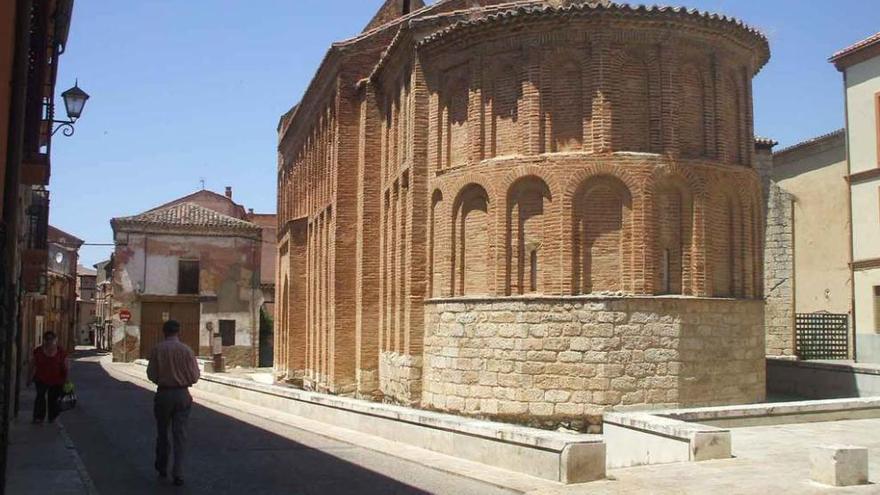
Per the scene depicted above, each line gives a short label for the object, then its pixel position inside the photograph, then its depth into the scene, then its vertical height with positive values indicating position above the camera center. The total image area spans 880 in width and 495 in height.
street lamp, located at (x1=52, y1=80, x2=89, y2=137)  13.63 +3.25
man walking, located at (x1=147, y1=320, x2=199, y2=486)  8.24 -0.69
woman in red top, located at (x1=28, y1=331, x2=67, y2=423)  13.91 -0.95
